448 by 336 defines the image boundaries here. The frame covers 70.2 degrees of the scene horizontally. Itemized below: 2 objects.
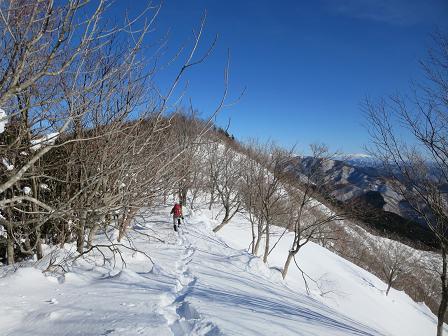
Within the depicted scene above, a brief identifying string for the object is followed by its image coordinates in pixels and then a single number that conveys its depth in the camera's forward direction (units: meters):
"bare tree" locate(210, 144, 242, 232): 21.31
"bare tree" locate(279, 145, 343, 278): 15.83
